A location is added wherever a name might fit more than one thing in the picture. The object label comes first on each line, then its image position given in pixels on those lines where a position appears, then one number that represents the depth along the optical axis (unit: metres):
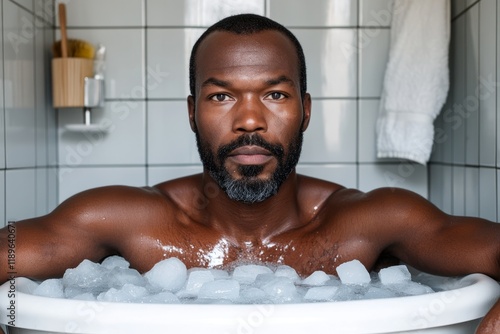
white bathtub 0.82
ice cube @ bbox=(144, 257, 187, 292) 1.15
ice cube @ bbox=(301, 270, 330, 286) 1.20
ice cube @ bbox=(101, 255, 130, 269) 1.31
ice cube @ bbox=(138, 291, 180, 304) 0.99
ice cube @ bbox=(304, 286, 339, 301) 1.03
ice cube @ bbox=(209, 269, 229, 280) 1.17
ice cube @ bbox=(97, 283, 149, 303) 0.99
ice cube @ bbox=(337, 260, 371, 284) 1.21
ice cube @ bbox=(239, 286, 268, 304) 0.99
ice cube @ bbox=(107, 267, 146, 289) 1.16
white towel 1.90
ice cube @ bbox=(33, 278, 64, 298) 1.06
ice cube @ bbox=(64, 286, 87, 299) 1.09
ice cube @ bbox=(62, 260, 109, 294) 1.18
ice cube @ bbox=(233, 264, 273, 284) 1.19
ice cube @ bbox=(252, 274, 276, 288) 1.09
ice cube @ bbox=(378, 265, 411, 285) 1.20
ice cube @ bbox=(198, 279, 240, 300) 1.03
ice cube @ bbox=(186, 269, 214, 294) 1.09
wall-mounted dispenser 2.00
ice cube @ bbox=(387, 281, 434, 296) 1.11
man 1.25
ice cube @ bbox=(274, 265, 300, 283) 1.24
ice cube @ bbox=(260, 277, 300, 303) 1.01
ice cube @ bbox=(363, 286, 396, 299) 1.06
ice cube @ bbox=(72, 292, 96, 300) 1.00
